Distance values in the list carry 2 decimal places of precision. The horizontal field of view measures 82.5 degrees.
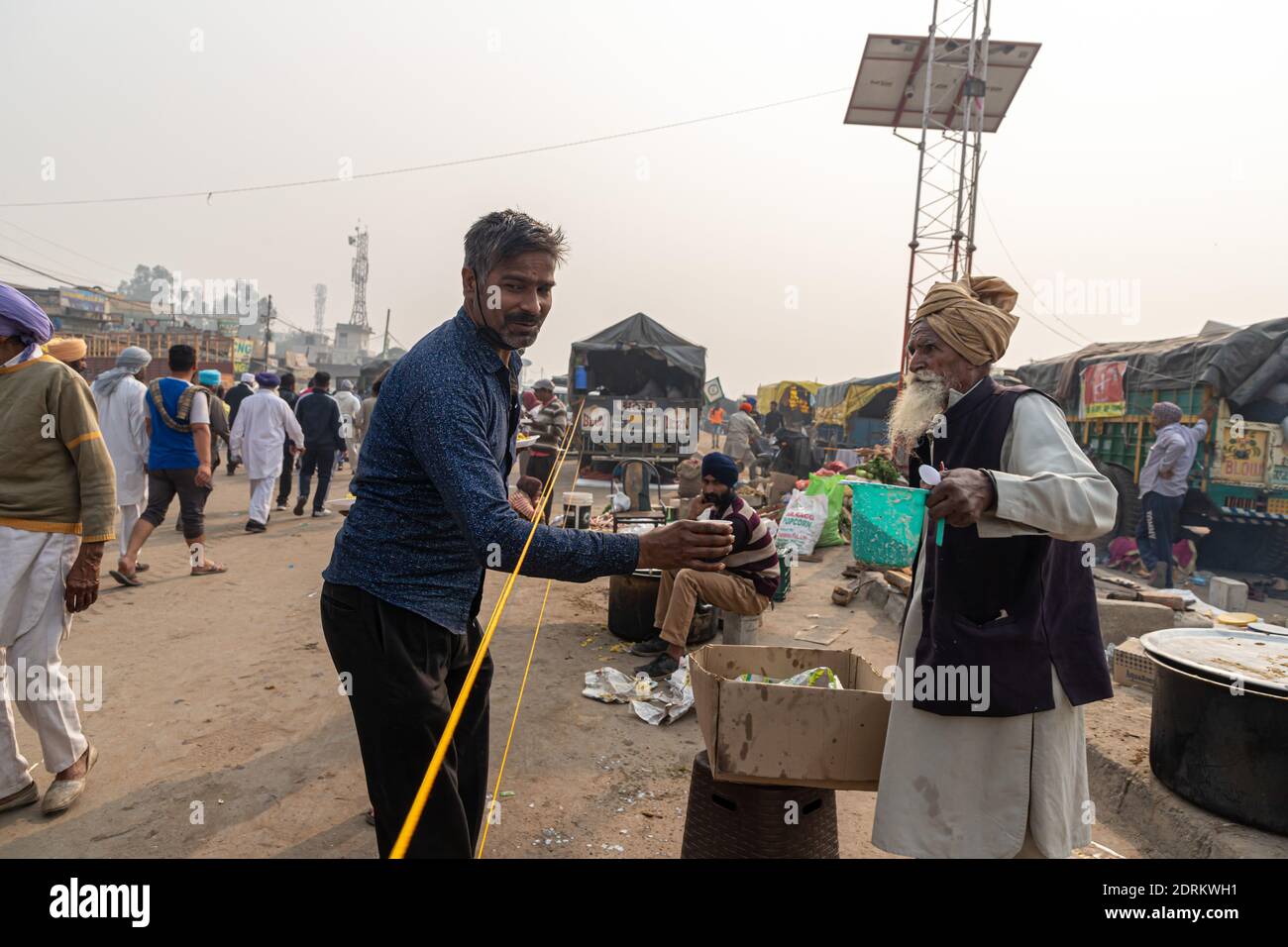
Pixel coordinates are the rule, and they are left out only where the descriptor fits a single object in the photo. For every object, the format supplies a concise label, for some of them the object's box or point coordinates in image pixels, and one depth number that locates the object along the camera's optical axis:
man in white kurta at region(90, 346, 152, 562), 6.48
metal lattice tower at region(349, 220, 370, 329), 80.00
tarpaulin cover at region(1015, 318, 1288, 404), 8.96
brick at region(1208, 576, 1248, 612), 7.27
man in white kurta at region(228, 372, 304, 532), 9.19
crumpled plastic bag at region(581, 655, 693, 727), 4.48
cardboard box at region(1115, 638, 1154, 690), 4.87
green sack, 9.50
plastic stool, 2.45
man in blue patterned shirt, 1.93
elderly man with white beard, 1.89
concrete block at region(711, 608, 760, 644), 5.15
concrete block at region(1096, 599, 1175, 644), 5.55
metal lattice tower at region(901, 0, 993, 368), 14.55
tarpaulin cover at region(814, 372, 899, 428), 23.22
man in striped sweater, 4.95
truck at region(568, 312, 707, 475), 15.73
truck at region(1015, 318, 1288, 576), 8.92
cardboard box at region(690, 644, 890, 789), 2.32
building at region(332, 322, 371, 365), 82.45
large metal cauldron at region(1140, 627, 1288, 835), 2.95
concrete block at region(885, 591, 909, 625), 6.60
